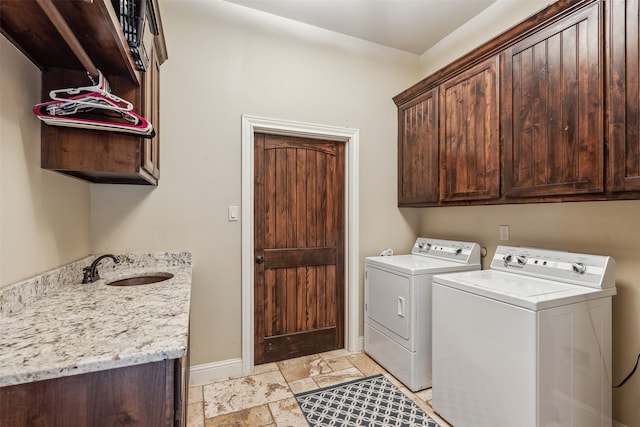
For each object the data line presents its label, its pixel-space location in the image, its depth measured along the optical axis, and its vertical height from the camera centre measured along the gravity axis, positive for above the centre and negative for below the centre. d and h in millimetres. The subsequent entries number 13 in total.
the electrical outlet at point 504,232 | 2322 -143
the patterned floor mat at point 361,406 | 1881 -1258
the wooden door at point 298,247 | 2627 -294
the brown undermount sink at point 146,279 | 1916 -407
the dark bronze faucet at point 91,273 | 1645 -326
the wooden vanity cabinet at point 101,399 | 753 -474
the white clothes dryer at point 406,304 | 2213 -693
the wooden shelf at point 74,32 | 990 +655
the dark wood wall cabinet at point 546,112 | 1432 +583
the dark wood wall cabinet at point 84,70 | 1031 +643
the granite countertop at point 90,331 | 758 -362
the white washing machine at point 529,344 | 1430 -666
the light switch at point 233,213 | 2412 +4
